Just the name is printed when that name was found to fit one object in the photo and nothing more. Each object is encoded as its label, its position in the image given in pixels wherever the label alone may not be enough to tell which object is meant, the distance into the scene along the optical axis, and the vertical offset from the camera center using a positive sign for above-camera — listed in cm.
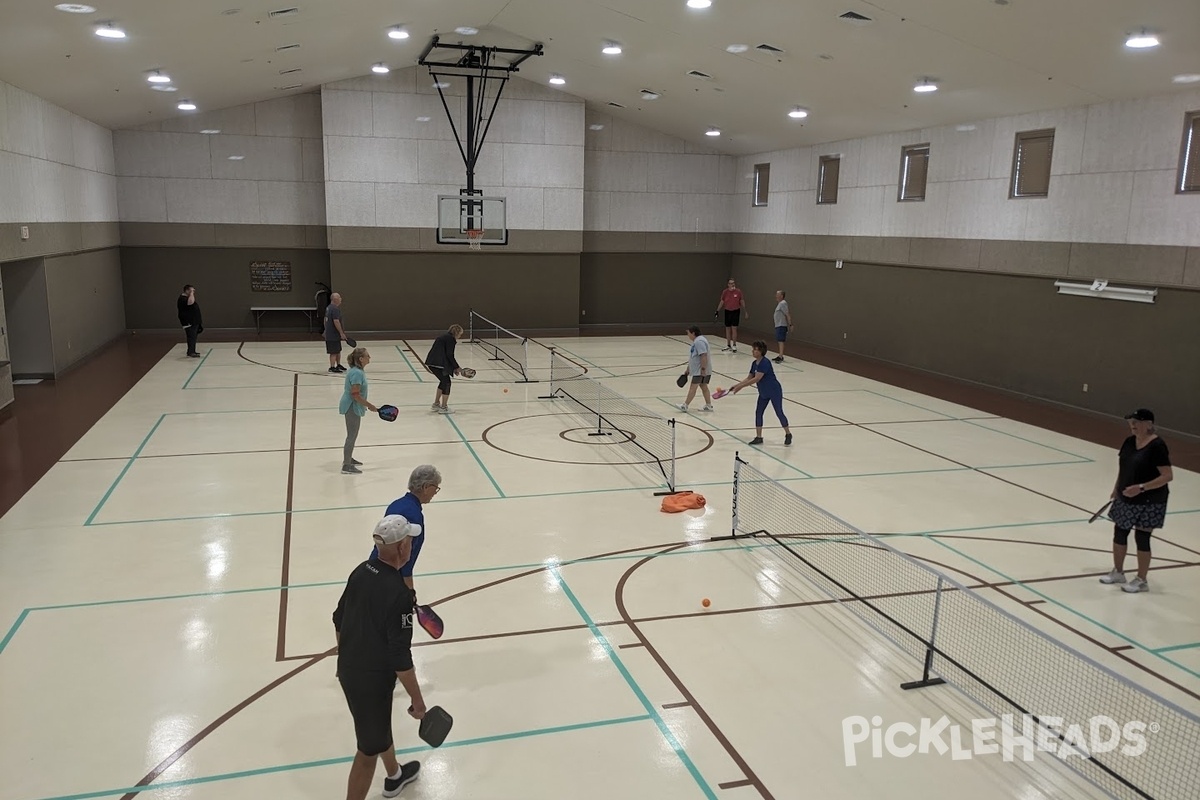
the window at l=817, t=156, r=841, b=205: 2575 +233
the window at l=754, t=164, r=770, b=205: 2948 +250
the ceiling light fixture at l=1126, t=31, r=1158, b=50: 1265 +328
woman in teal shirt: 1177 -207
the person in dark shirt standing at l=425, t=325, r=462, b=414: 1606 -206
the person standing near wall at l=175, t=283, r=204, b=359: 2161 -188
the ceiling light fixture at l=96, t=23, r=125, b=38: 1391 +339
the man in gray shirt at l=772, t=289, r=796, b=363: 2255 -167
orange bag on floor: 1109 -319
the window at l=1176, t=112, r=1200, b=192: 1502 +191
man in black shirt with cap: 492 -223
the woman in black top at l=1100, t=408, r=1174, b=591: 850 -216
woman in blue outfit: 1400 -207
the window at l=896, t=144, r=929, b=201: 2202 +226
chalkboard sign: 2733 -101
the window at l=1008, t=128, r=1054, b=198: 1811 +211
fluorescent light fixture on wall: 1594 -52
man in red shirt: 2588 -160
